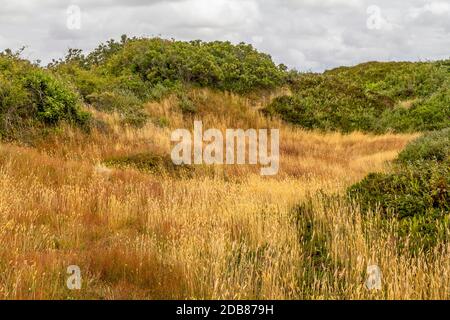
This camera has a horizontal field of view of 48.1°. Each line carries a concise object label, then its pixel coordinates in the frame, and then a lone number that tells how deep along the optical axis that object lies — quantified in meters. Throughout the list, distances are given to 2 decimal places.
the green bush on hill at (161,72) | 20.30
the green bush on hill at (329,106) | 24.67
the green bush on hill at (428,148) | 12.67
